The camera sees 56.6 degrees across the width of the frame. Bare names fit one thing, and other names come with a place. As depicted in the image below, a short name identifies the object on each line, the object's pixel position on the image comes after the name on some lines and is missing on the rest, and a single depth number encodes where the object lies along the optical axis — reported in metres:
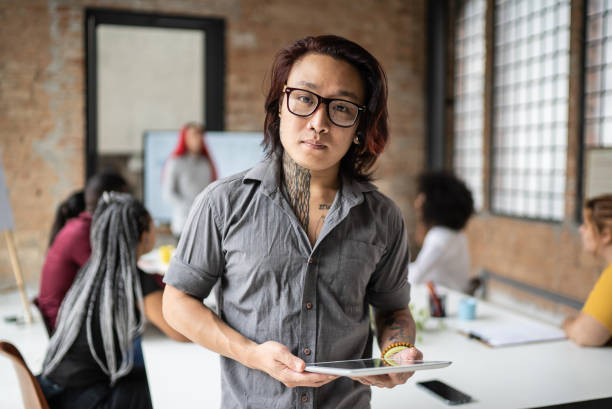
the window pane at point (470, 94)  6.54
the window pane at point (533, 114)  5.36
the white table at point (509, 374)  1.84
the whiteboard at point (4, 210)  4.01
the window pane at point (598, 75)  4.82
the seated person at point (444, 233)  3.57
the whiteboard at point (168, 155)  6.10
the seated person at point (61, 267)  2.64
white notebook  2.43
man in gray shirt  1.23
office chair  1.75
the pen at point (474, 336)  2.47
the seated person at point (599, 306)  2.30
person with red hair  5.94
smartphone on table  1.83
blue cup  2.78
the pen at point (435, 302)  2.76
